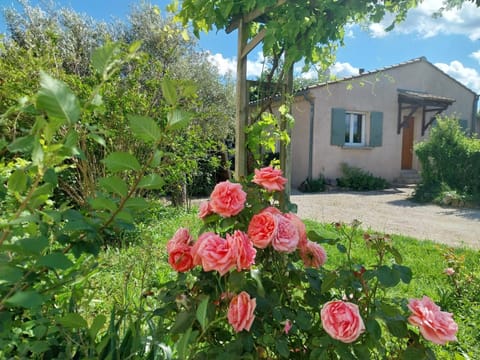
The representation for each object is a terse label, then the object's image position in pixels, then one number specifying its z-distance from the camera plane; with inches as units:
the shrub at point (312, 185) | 410.6
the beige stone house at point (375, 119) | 424.8
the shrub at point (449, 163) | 333.4
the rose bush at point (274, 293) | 35.1
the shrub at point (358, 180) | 426.0
